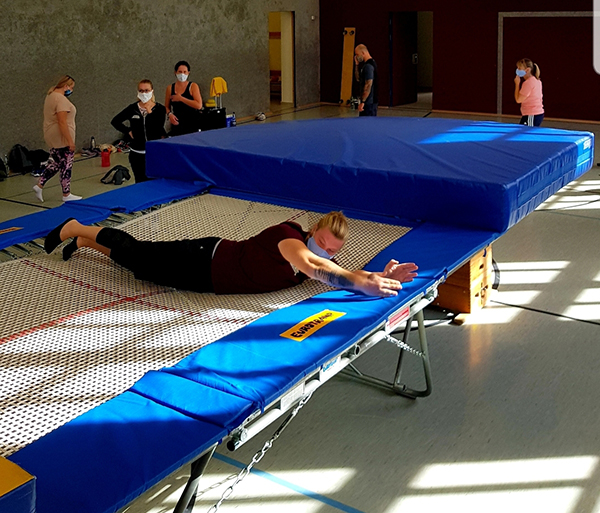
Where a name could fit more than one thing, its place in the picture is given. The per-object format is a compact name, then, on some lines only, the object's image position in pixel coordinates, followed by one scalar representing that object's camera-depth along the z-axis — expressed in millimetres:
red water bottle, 9969
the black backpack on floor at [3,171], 9327
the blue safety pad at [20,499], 1858
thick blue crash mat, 4727
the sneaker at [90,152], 10891
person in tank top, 8820
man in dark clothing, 9625
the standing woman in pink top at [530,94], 8875
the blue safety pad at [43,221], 4730
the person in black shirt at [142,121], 7219
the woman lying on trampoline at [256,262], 3631
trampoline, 2498
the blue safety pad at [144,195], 5367
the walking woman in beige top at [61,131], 7586
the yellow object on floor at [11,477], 1881
